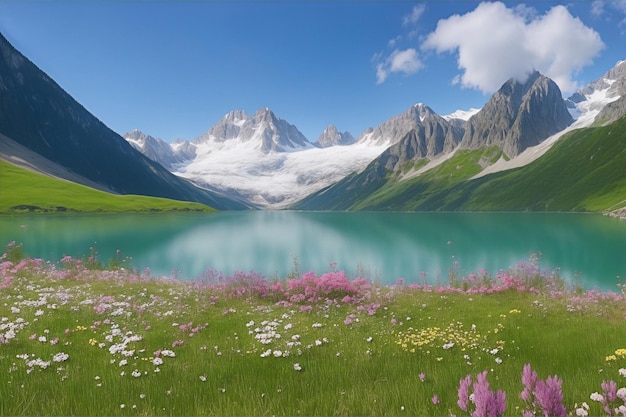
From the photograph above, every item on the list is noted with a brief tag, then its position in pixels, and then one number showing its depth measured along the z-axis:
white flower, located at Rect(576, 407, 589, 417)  5.34
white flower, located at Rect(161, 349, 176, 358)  10.32
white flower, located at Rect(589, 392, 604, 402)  5.45
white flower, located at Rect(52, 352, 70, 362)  9.85
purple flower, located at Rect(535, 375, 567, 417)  3.67
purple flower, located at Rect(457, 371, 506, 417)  3.54
